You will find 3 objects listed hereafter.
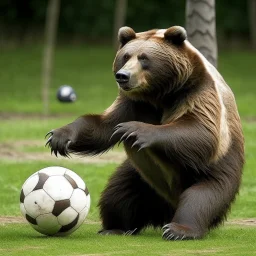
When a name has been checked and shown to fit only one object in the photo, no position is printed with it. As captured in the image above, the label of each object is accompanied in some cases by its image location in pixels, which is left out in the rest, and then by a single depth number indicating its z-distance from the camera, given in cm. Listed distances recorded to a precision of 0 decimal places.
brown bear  1647
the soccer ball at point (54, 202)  1669
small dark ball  4762
